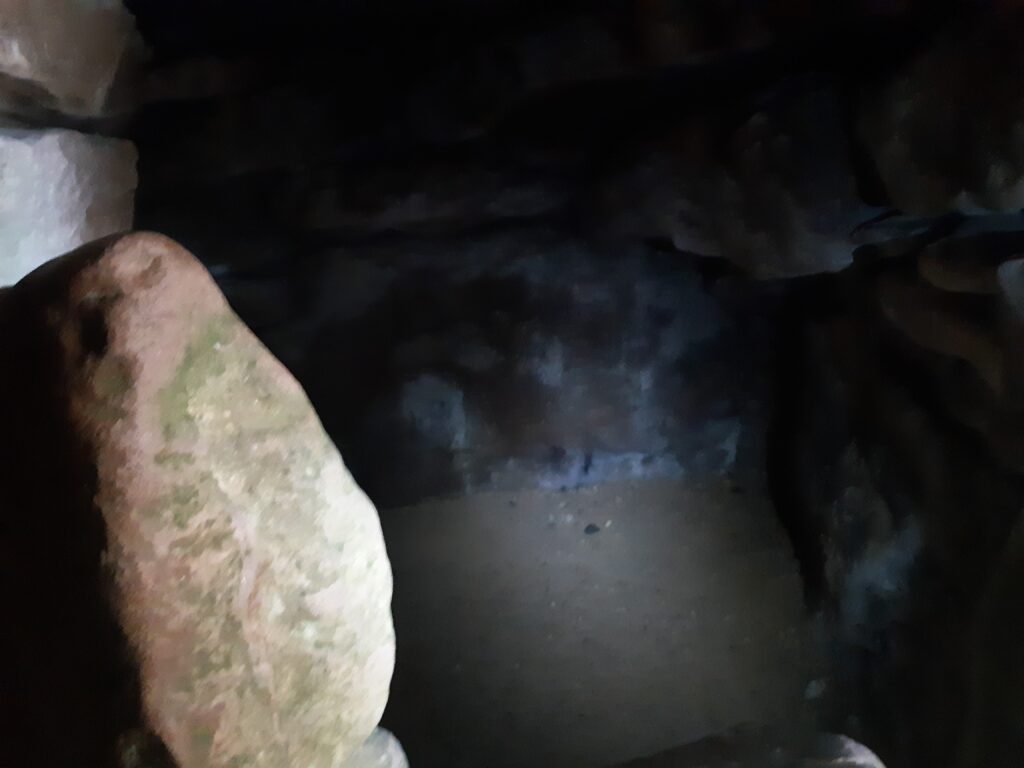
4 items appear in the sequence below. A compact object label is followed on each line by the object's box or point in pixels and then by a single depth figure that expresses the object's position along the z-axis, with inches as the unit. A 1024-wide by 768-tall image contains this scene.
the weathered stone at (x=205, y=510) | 23.4
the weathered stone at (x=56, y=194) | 41.6
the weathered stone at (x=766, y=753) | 33.7
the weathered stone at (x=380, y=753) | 33.3
